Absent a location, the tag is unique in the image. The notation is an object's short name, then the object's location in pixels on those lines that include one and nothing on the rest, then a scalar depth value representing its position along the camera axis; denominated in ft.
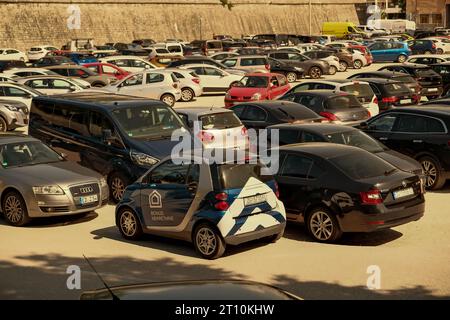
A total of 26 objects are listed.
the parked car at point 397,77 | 88.93
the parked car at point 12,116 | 81.66
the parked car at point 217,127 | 57.58
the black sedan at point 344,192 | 36.81
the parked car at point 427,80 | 99.83
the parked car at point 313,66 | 142.00
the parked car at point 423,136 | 50.37
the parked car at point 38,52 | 200.64
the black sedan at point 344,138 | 47.37
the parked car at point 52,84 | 99.66
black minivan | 49.60
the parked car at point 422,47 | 180.24
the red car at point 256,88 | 95.96
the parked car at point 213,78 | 117.50
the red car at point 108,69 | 124.36
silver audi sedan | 43.27
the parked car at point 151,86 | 103.14
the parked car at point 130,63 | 133.69
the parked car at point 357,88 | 75.87
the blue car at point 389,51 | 169.89
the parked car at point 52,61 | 145.18
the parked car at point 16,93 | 89.56
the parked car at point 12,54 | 193.12
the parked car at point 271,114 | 62.59
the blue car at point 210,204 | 35.21
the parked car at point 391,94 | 83.20
